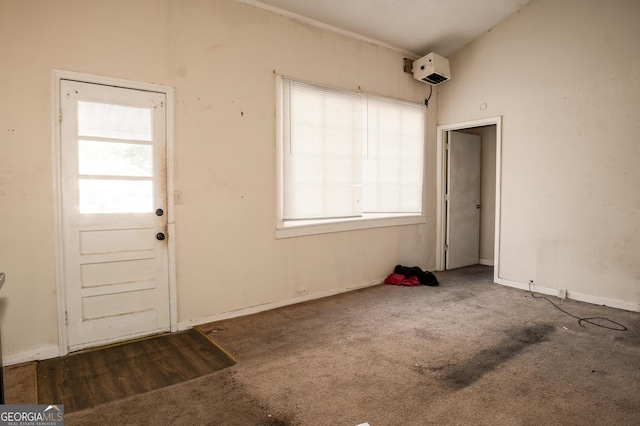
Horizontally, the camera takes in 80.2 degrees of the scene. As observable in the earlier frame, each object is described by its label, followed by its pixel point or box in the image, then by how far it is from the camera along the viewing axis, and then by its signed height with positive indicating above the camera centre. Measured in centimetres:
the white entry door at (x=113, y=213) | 304 -10
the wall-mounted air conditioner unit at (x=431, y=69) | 518 +182
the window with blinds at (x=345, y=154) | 422 +58
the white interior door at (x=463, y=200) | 589 +1
